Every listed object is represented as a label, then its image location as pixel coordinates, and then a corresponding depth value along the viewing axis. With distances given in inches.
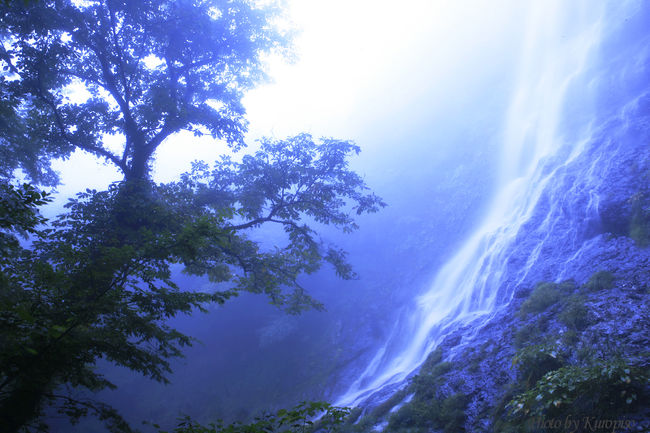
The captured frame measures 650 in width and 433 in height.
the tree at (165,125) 327.9
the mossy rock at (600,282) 371.2
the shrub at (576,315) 323.3
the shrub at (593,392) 196.4
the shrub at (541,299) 404.8
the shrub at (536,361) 276.4
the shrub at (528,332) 353.4
